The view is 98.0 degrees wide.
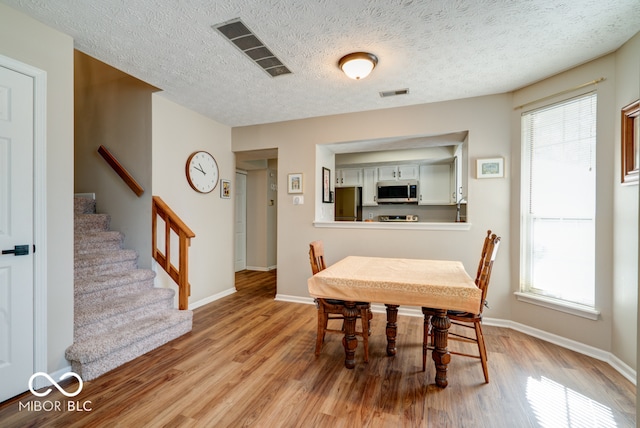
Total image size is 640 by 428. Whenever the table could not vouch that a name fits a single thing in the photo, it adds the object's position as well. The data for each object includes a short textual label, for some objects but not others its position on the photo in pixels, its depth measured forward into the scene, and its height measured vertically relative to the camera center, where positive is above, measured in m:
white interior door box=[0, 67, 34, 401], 1.78 -0.13
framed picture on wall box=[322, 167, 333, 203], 4.02 +0.38
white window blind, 2.45 +0.11
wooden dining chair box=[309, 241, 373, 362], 2.24 -0.82
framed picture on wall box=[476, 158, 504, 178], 3.04 +0.48
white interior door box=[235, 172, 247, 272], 5.86 -0.25
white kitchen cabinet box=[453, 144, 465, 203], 4.14 +0.60
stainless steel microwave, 5.34 +0.37
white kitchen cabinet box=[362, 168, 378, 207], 5.67 +0.49
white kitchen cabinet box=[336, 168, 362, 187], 5.81 +0.72
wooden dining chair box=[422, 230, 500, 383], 1.97 -0.76
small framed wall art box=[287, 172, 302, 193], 3.90 +0.39
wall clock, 3.55 +0.51
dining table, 1.81 -0.55
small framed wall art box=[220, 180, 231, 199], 4.11 +0.32
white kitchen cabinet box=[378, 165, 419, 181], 5.42 +0.77
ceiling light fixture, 2.24 +1.20
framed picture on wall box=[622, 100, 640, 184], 2.02 +0.53
